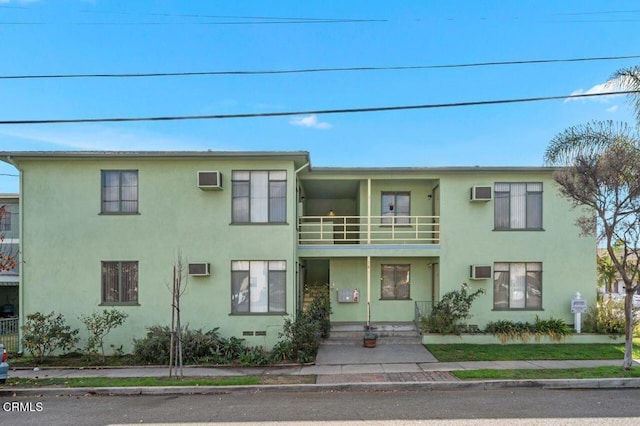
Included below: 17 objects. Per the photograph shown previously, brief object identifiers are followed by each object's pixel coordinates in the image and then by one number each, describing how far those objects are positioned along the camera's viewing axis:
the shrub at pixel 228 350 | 10.98
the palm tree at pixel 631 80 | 9.74
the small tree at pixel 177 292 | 9.08
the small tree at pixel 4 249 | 17.77
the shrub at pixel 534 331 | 12.61
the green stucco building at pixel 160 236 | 12.09
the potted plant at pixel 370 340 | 12.45
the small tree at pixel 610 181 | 9.07
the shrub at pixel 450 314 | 12.87
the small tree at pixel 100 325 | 11.29
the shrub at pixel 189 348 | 10.88
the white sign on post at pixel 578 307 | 12.69
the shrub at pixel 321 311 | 12.90
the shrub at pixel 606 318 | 12.60
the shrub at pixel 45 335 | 11.13
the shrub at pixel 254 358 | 10.56
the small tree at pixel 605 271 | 24.64
